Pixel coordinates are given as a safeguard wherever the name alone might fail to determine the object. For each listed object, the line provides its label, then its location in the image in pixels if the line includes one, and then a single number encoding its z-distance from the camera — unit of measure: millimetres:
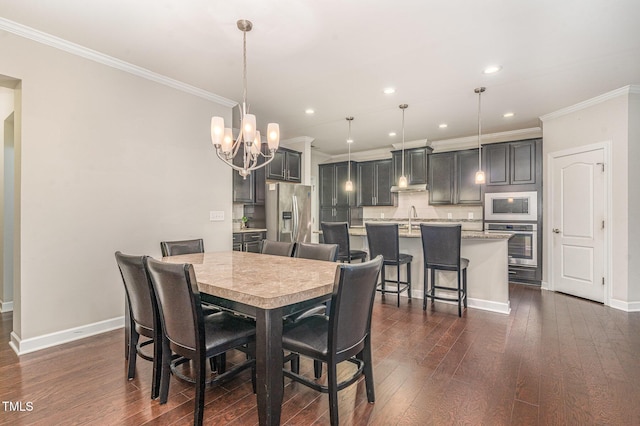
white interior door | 4098
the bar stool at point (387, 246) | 3818
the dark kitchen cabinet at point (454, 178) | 5715
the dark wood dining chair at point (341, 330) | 1568
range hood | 6102
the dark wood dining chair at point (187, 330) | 1592
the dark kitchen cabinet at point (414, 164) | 6133
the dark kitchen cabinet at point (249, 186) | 4980
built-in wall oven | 4984
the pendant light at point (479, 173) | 3785
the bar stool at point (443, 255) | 3490
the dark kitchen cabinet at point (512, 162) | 5051
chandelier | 2367
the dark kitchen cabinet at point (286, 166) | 5539
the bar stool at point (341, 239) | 4121
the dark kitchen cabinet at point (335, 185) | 7211
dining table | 1449
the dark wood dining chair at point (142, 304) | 1891
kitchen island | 3646
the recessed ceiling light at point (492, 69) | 3197
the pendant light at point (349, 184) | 4995
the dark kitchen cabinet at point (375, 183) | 6762
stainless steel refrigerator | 5324
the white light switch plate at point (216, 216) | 4035
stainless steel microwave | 5012
